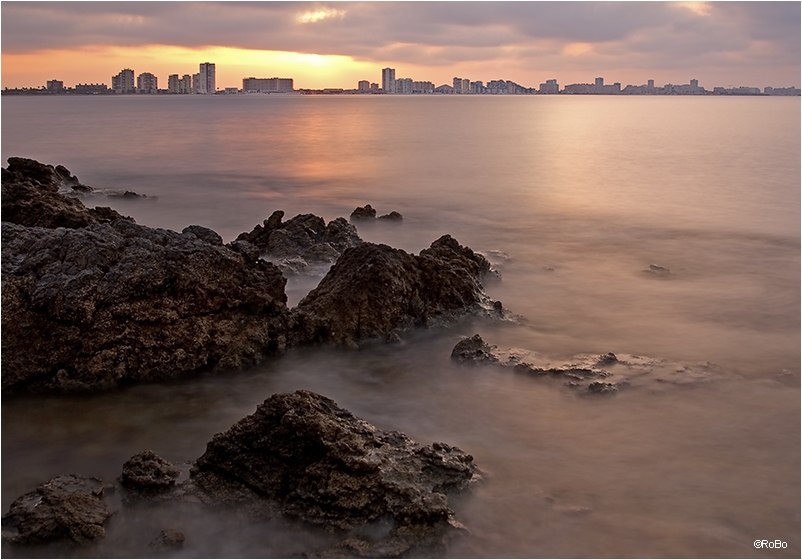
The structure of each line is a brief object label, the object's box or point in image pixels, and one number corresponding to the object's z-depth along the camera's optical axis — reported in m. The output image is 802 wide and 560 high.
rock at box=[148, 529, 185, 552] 3.52
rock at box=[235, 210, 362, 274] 8.45
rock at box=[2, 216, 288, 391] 5.09
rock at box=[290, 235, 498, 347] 6.06
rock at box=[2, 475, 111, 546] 3.48
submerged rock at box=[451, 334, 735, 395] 5.49
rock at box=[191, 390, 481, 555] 3.63
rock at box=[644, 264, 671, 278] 9.02
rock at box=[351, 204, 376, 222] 12.13
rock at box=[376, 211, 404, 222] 12.27
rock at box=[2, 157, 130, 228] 6.92
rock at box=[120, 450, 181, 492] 3.91
